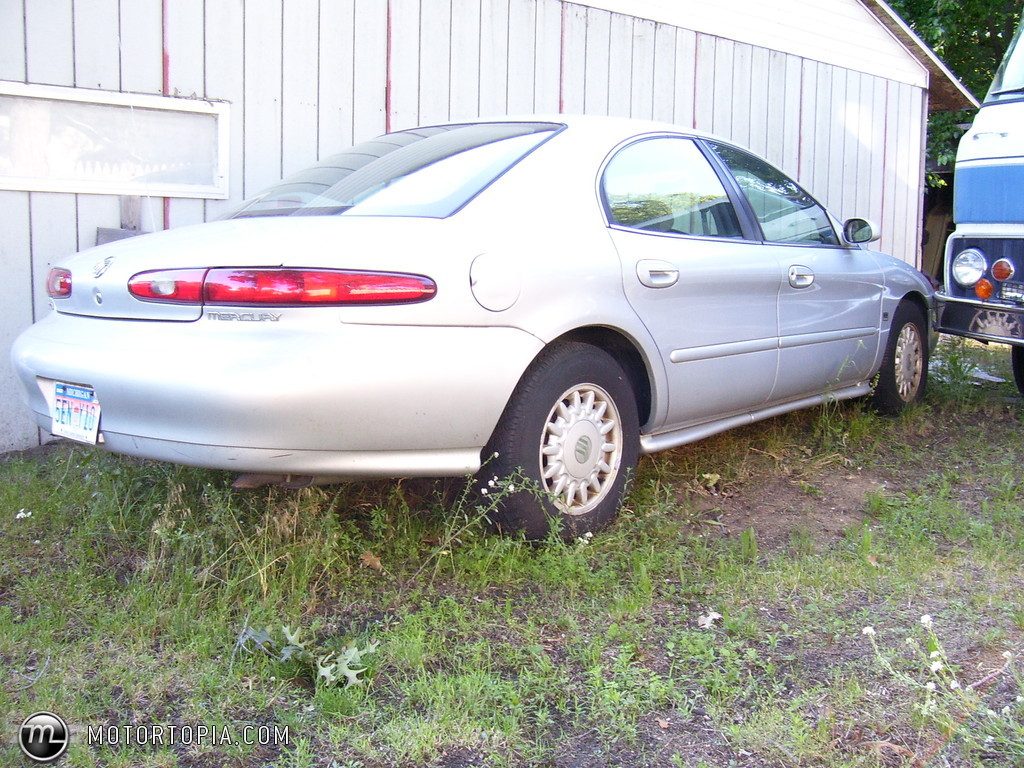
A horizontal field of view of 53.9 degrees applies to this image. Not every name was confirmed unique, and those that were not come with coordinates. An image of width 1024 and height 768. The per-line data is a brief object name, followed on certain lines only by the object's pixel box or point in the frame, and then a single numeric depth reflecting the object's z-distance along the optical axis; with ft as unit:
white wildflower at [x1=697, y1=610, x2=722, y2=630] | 9.67
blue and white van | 17.29
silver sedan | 9.15
